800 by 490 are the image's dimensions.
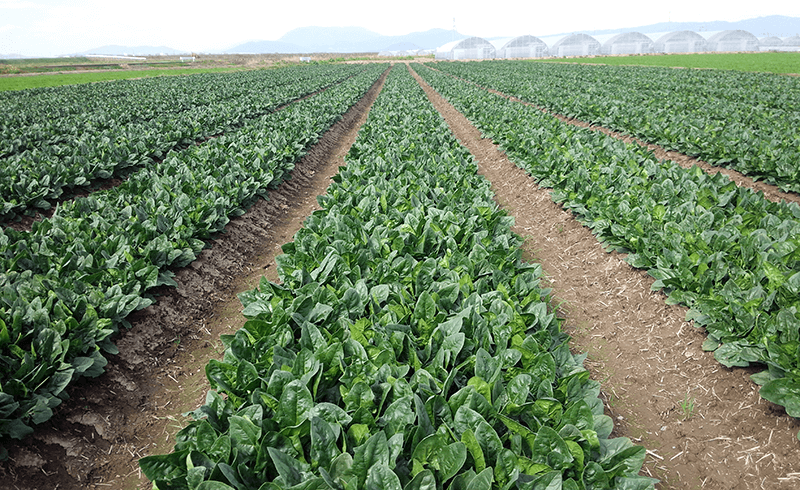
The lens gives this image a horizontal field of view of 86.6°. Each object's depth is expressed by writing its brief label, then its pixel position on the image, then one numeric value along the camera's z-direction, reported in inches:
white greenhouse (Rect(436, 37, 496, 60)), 3624.5
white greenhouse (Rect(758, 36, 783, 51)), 3198.8
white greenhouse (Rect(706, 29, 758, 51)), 3073.3
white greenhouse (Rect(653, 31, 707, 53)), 3080.7
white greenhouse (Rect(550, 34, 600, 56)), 3362.2
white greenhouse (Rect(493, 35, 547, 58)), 3484.3
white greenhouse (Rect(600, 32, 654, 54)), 3193.9
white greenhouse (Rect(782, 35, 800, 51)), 3191.4
